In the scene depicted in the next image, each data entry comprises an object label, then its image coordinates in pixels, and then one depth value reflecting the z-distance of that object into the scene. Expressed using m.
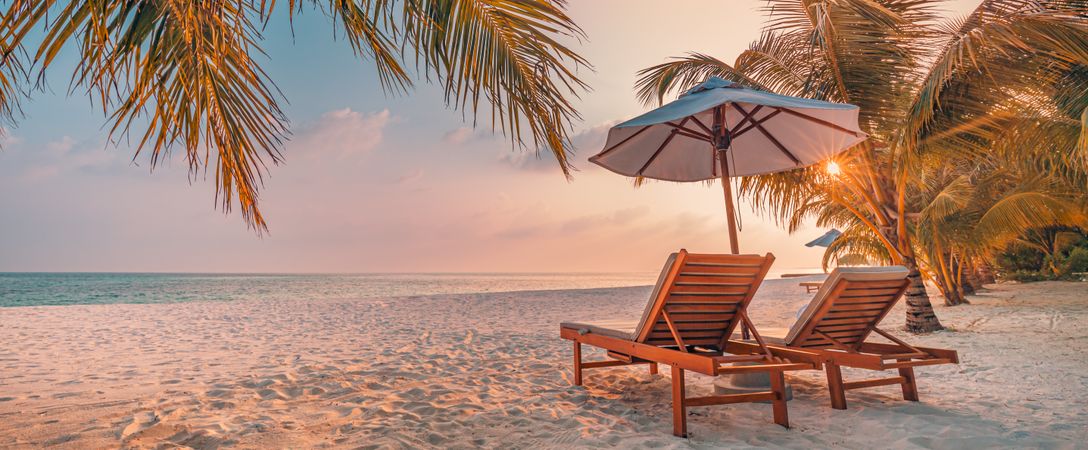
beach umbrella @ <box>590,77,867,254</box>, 4.37
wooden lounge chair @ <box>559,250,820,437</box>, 2.87
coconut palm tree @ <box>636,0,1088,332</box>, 5.30
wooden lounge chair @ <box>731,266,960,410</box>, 3.14
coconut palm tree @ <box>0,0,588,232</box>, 1.79
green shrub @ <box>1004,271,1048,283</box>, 17.92
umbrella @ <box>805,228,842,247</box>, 18.84
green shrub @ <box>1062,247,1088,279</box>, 16.17
